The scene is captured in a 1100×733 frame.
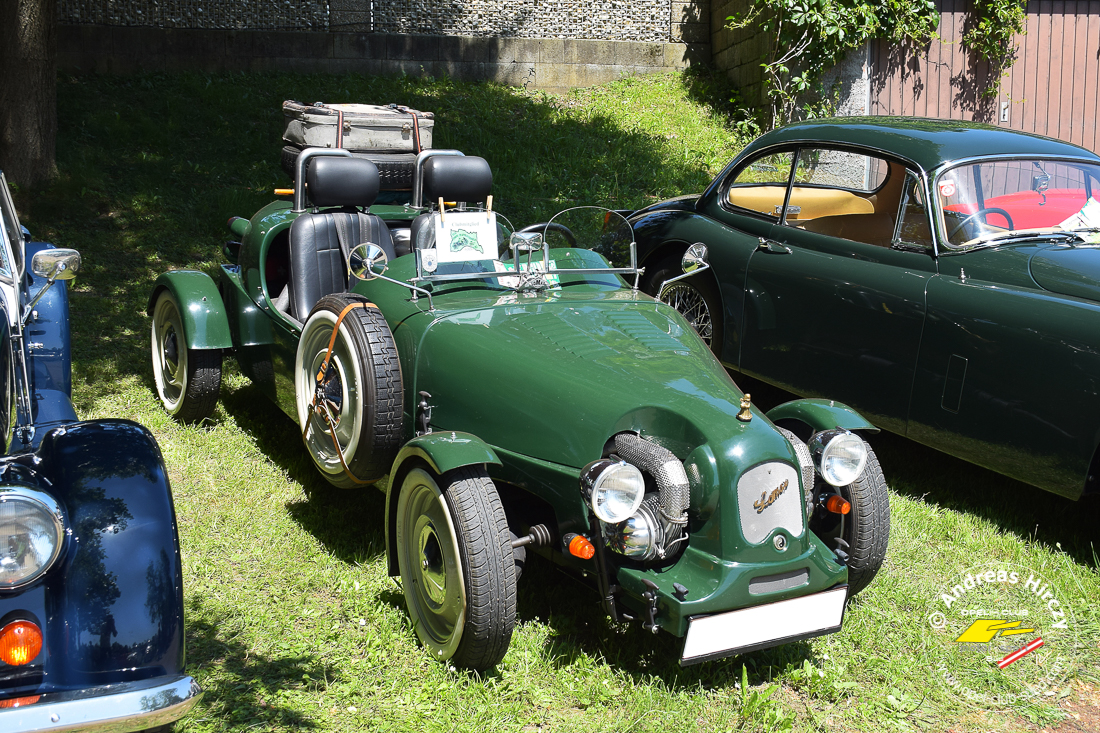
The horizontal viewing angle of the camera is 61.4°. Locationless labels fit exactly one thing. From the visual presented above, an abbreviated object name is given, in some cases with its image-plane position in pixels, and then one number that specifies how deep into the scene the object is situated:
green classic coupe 4.14
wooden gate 10.77
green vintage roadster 2.95
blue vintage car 2.17
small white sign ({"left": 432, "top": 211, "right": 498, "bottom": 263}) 4.17
